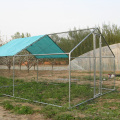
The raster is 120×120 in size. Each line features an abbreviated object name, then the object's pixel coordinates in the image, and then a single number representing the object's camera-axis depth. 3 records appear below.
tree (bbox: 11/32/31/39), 31.95
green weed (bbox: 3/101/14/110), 5.74
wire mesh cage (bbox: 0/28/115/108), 7.18
